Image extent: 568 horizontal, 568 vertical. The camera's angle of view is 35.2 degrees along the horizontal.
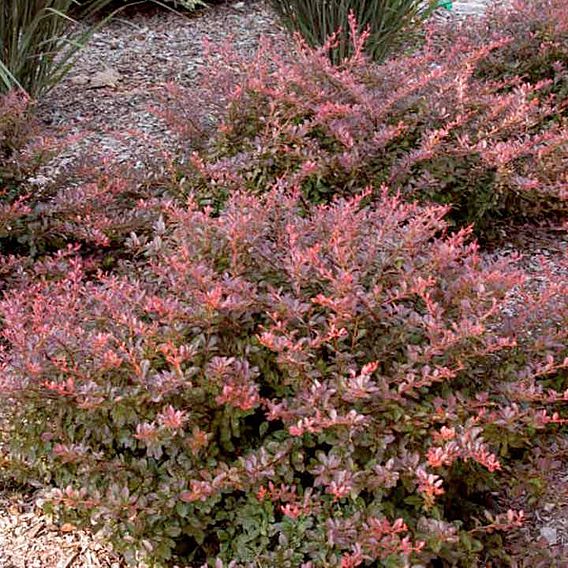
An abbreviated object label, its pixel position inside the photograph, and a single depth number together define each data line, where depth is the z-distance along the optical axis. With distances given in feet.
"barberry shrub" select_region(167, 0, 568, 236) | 10.04
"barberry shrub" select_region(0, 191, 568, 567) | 5.80
